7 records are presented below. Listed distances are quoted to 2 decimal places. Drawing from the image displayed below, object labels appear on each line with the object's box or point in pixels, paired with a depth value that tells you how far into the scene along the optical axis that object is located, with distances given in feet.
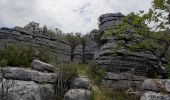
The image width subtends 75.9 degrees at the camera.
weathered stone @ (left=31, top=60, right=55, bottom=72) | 23.67
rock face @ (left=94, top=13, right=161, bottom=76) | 30.70
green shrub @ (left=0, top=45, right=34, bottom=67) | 24.95
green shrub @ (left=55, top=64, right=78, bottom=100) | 22.64
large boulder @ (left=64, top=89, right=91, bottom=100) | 21.63
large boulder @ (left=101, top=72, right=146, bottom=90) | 28.52
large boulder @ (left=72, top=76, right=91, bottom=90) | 23.01
